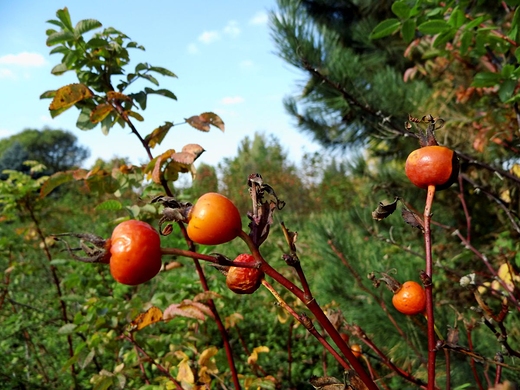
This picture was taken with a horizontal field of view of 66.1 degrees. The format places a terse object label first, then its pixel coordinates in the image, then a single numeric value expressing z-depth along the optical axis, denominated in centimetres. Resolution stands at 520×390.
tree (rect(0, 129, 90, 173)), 1677
